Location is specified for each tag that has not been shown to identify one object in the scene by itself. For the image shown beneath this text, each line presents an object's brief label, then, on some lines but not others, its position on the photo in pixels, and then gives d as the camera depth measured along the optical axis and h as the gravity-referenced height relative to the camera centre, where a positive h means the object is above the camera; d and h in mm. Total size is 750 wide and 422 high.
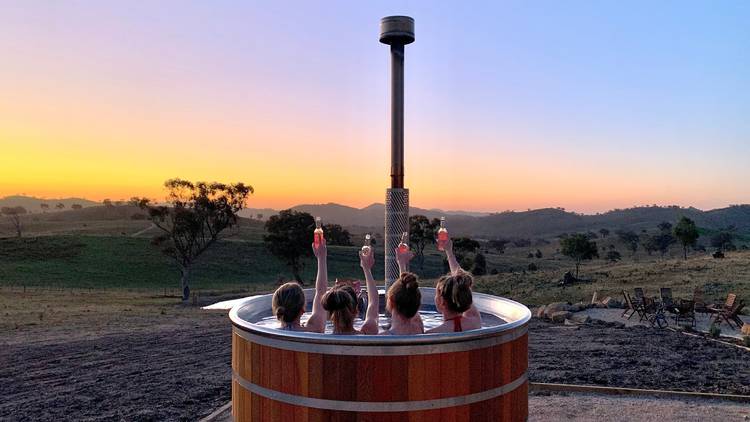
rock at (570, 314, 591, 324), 16750 -2939
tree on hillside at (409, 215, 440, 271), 43222 -678
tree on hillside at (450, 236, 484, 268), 46750 -2091
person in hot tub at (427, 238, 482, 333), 5066 -754
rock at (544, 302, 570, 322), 18103 -2866
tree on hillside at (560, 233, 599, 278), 42531 -1916
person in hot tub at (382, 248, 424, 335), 4945 -726
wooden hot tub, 4418 -1251
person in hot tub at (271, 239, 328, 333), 5168 -818
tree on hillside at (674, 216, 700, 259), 48781 -885
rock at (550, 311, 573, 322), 17281 -2896
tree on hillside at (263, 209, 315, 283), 42156 -1210
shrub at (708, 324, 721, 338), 14023 -2738
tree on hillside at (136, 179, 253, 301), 39219 +705
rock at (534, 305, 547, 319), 18256 -2986
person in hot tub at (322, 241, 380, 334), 4863 -759
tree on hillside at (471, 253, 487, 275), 51284 -4099
